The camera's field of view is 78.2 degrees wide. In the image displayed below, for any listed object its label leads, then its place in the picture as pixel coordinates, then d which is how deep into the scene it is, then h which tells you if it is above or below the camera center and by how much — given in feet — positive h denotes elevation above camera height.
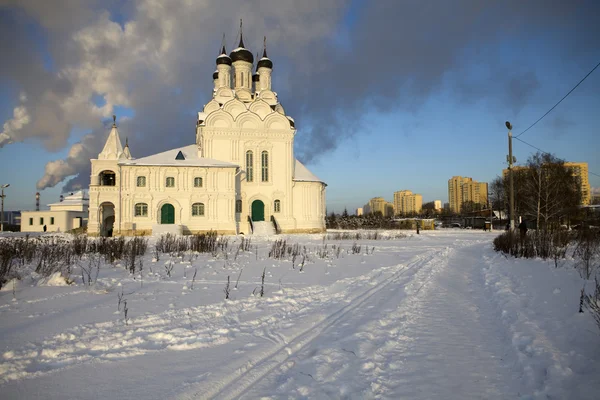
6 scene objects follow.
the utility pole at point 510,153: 71.00 +11.80
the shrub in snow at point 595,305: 14.37 -4.07
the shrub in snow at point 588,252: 28.27 -3.83
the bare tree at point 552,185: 107.76 +9.33
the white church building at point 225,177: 99.60 +12.27
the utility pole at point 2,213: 148.17 +3.79
